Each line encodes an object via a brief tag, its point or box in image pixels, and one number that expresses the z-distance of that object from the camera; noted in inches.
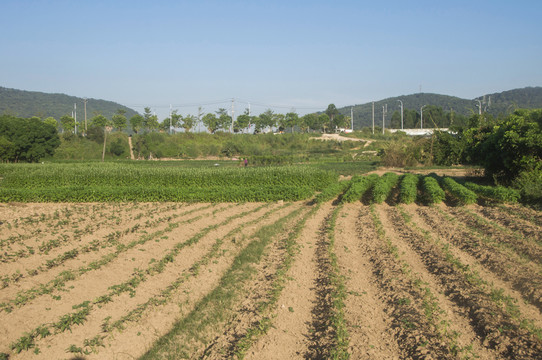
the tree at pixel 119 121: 3544.5
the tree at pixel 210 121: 3796.8
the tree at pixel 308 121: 4089.6
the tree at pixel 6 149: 1835.6
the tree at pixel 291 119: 4020.7
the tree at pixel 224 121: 3823.8
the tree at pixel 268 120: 4037.9
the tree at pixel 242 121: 3897.6
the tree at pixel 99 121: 3334.2
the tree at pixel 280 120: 4119.1
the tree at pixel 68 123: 3174.2
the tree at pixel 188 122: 3791.8
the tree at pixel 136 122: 3686.0
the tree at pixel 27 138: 1956.6
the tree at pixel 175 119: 3782.0
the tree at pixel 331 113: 4372.8
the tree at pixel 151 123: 3592.5
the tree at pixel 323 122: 4079.7
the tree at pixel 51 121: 3103.1
